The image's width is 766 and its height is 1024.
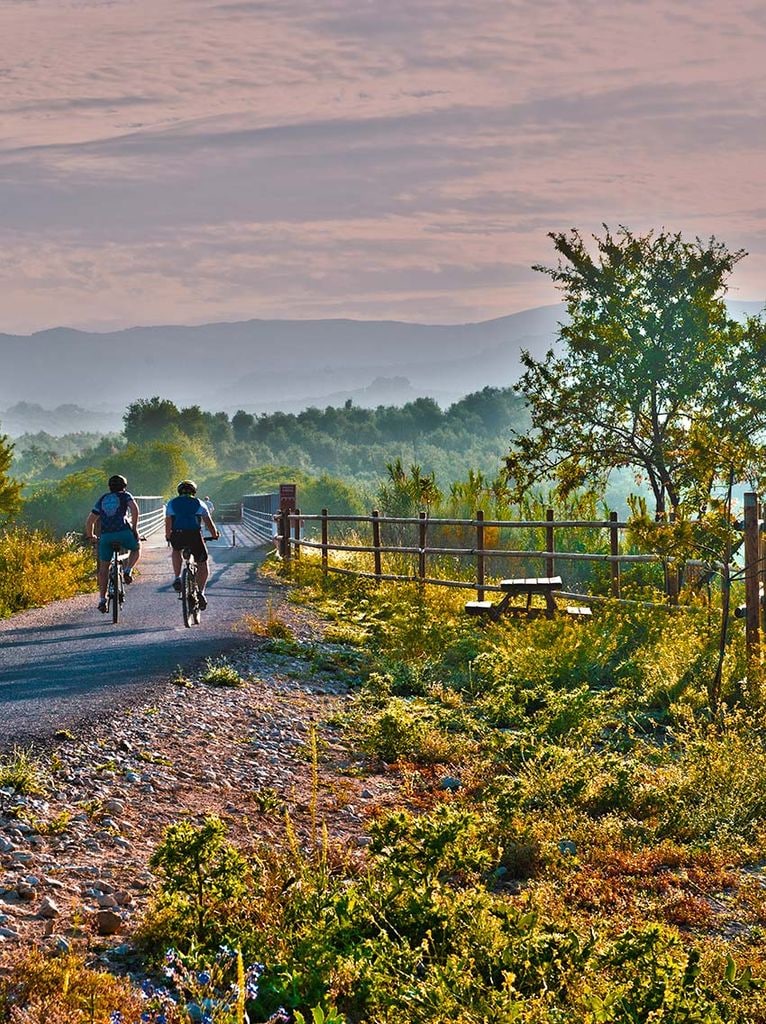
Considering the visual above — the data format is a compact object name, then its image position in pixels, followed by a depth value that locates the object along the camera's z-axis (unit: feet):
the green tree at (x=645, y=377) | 63.46
